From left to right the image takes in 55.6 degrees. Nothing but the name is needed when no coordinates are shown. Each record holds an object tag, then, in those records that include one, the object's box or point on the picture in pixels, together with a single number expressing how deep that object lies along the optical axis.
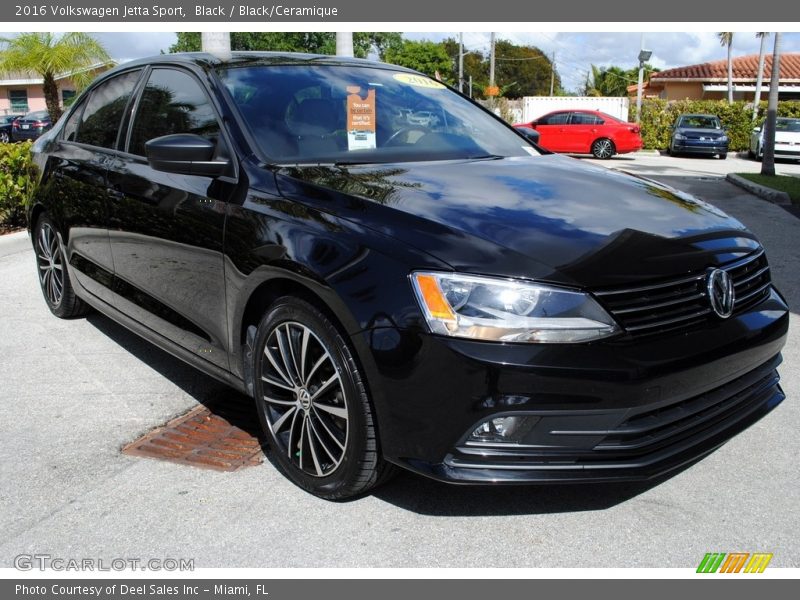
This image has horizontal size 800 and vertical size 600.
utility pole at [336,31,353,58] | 10.16
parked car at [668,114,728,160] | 24.73
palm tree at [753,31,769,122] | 32.72
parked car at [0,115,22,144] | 30.78
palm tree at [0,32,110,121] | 17.75
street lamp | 29.74
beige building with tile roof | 42.03
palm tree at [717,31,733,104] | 37.62
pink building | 48.47
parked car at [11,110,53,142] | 30.03
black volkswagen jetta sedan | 2.38
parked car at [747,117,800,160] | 23.30
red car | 23.20
